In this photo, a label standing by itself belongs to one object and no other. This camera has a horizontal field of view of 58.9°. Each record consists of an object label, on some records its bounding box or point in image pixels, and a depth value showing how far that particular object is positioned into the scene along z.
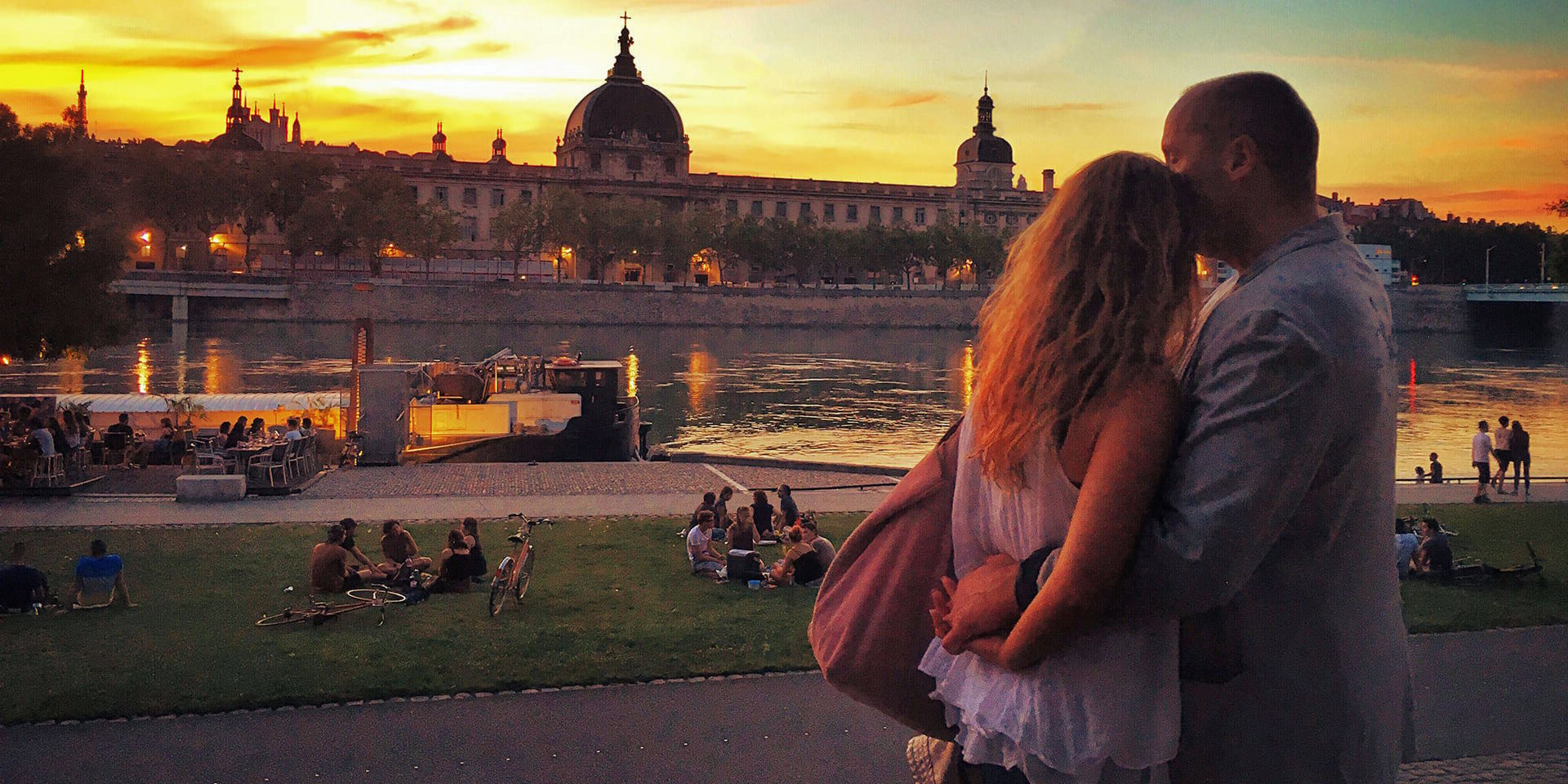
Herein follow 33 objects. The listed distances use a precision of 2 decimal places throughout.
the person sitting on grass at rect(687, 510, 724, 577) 13.26
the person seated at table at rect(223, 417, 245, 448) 22.06
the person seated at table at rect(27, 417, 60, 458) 19.44
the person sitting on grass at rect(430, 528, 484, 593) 12.05
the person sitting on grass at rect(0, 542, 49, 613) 11.16
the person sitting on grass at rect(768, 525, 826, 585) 12.53
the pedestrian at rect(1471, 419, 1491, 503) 21.00
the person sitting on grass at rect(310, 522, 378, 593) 11.79
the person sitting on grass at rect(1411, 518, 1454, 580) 12.59
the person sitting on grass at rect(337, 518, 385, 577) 12.47
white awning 29.20
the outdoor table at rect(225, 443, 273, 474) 20.58
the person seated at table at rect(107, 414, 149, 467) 24.00
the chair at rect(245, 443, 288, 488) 20.19
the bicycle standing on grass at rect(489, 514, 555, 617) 10.98
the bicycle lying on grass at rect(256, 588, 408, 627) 10.73
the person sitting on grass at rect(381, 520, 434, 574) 12.91
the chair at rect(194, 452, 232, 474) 20.50
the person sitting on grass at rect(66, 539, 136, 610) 11.31
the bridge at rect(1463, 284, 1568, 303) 95.88
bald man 2.28
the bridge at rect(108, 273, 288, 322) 91.19
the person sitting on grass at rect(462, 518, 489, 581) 12.41
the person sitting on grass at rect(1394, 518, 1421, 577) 12.70
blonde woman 2.30
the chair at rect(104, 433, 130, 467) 23.92
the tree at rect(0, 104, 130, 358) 21.64
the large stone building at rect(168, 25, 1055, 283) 125.31
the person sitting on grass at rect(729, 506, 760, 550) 14.03
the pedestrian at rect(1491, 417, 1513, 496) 21.95
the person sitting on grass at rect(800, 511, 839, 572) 12.60
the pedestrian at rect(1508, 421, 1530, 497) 21.86
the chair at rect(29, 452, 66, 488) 19.73
